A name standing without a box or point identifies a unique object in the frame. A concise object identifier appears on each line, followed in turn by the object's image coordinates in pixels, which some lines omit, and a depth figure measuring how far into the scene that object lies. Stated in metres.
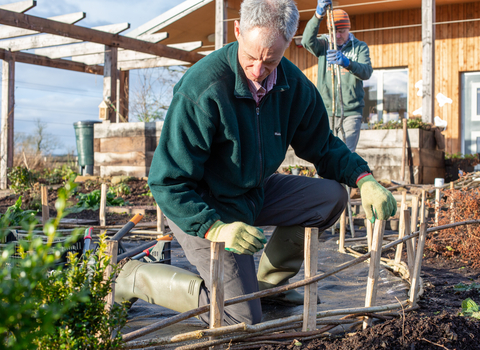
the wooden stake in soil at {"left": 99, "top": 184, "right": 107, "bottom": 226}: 4.59
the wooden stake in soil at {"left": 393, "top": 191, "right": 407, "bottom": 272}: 2.91
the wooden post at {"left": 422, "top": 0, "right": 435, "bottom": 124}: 6.71
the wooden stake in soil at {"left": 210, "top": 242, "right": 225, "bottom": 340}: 1.56
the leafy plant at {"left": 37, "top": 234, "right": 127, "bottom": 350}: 1.12
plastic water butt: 9.23
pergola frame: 7.38
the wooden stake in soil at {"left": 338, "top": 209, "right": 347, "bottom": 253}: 3.50
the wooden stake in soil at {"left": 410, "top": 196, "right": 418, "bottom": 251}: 2.77
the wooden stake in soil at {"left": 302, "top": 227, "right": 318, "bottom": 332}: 1.77
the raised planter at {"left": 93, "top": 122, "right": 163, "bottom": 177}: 7.90
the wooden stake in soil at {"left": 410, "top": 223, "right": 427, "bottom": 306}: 2.21
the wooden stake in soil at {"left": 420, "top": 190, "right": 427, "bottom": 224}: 3.14
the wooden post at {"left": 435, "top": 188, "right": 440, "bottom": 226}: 3.79
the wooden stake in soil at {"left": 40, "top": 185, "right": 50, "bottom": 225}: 4.10
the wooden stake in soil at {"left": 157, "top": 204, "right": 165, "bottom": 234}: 4.19
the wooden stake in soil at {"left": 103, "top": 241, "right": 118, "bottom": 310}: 1.48
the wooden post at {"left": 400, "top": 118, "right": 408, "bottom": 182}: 6.25
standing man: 4.41
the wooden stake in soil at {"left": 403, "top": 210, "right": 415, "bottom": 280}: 2.32
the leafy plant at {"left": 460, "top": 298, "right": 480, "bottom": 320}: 2.02
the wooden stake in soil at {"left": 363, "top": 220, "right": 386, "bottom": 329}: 1.90
